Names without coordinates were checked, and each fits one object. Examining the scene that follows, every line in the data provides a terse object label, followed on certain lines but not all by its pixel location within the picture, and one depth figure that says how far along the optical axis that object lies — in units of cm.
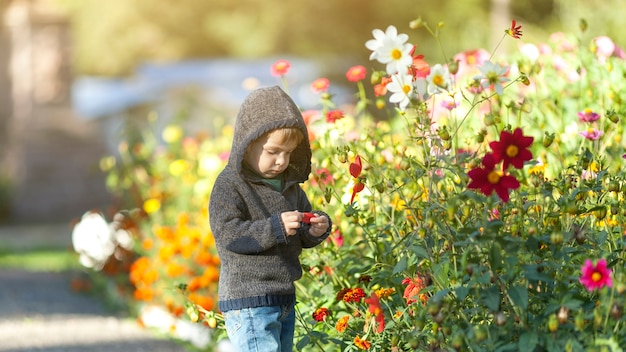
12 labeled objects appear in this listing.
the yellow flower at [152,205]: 1175
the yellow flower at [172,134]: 1230
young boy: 540
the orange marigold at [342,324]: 553
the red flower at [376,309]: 495
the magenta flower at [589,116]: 659
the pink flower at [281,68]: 715
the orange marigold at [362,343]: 546
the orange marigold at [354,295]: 561
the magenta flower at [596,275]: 434
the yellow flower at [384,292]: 570
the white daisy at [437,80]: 553
